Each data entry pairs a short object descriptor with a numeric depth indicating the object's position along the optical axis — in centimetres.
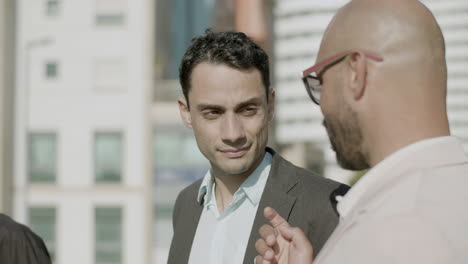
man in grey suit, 306
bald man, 153
